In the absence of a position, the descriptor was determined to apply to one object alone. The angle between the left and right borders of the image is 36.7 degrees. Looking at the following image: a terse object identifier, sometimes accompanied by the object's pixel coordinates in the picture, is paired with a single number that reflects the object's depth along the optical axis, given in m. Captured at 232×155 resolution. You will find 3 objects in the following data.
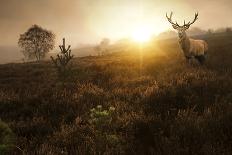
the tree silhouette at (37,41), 96.62
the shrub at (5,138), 5.23
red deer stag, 19.64
